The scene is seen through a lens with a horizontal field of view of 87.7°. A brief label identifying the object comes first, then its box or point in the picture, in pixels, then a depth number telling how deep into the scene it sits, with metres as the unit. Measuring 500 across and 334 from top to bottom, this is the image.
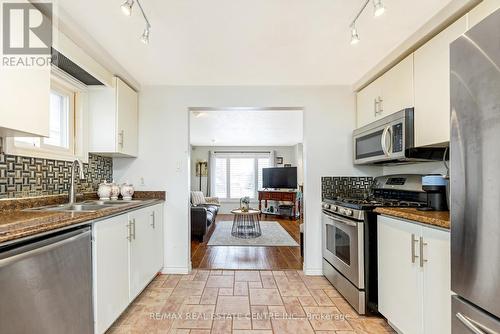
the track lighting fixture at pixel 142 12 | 1.43
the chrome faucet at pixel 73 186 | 2.14
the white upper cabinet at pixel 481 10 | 1.38
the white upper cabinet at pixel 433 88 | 1.67
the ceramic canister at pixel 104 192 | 2.61
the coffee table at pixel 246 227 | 4.86
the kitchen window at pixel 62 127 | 2.06
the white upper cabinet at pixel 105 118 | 2.53
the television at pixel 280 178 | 7.31
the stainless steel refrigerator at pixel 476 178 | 0.89
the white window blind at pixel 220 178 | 8.15
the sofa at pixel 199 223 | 4.38
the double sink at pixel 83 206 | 1.86
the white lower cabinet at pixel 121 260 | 1.65
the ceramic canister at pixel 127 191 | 2.79
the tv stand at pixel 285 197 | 6.92
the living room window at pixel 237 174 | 8.14
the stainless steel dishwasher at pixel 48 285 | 1.05
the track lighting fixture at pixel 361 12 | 1.45
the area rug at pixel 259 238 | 4.35
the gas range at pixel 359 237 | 2.09
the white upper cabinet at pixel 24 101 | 1.33
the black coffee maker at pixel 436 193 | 1.72
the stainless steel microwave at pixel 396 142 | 1.99
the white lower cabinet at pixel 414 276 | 1.39
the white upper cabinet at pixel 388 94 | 2.06
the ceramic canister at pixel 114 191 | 2.69
